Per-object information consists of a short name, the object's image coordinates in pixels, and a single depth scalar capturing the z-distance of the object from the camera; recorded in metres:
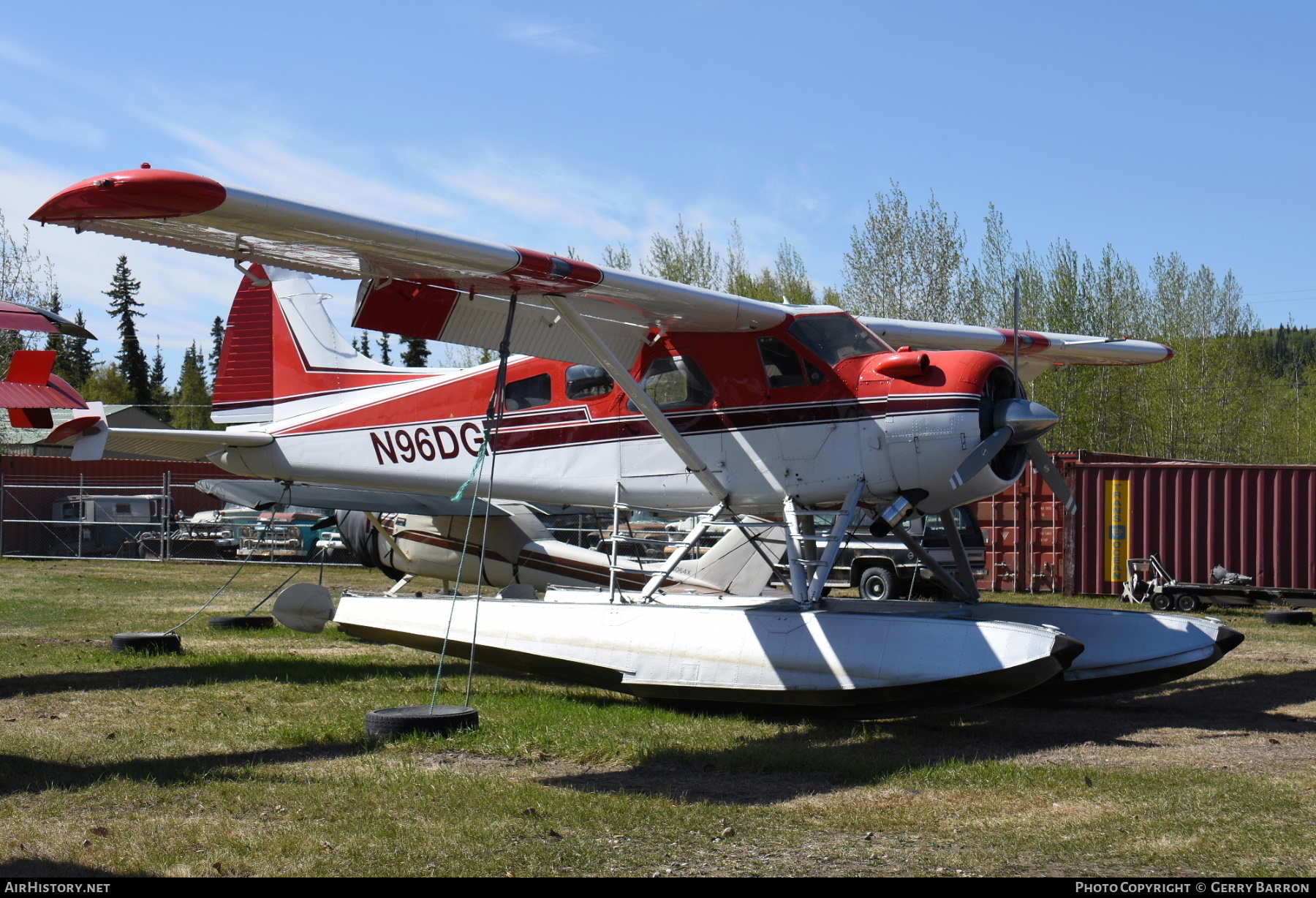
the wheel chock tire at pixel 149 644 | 10.67
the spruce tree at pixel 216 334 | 108.14
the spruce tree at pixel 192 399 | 80.56
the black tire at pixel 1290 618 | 15.45
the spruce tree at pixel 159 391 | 81.31
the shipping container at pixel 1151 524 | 17.92
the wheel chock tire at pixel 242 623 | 13.12
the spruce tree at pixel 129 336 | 78.12
